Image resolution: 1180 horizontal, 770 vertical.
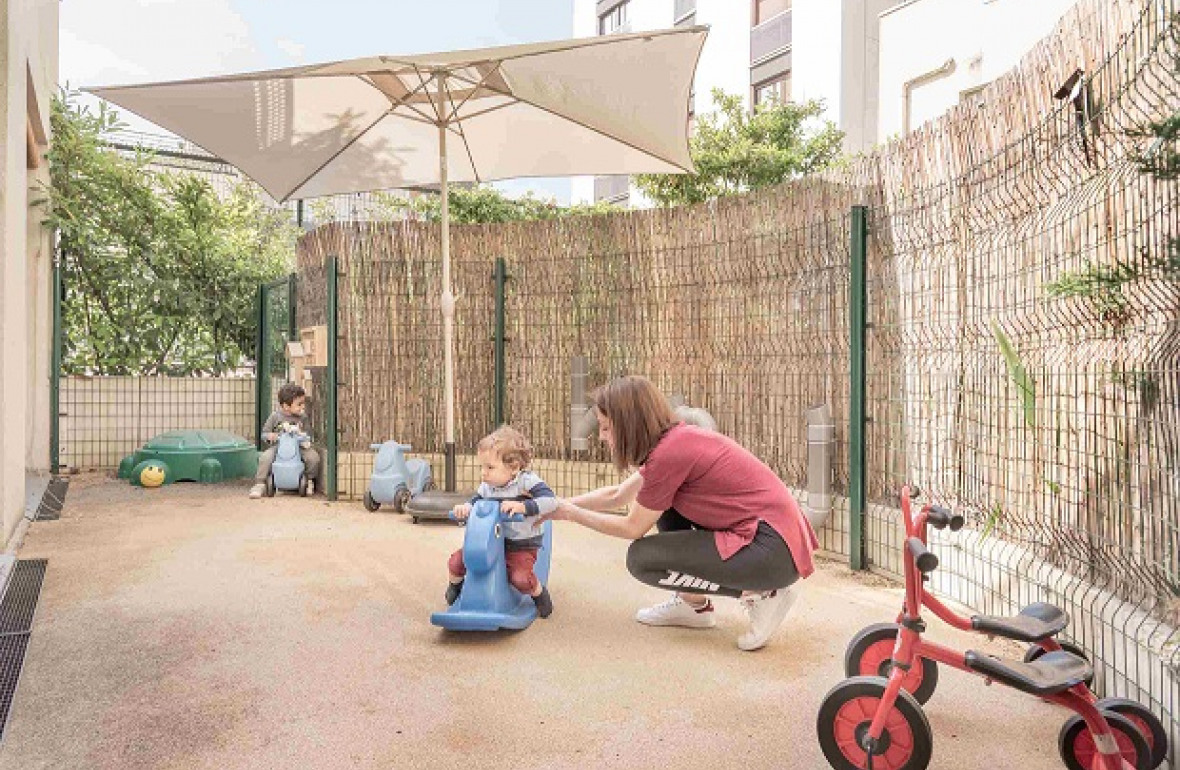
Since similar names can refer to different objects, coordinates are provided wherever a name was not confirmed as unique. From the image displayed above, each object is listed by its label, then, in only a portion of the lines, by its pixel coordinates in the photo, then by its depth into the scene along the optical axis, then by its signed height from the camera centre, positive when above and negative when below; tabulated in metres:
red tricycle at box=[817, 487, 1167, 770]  1.93 -0.81
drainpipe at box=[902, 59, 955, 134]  15.16 +5.58
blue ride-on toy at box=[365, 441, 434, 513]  6.28 -0.79
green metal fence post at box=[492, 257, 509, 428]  6.68 +0.19
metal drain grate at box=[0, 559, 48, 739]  2.79 -1.03
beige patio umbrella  4.85 +1.74
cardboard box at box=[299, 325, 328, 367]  6.98 +0.25
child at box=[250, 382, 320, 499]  7.02 -0.47
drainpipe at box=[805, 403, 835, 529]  4.79 -0.49
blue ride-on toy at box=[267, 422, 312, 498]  6.99 -0.76
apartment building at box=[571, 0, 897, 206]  18.61 +7.93
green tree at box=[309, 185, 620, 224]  18.66 +3.93
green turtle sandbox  7.52 -0.80
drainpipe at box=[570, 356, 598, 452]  6.42 -0.26
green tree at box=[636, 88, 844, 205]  16.62 +4.59
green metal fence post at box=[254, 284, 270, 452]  8.78 +0.07
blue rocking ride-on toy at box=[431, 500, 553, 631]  3.30 -0.85
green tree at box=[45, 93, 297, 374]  8.36 +1.17
